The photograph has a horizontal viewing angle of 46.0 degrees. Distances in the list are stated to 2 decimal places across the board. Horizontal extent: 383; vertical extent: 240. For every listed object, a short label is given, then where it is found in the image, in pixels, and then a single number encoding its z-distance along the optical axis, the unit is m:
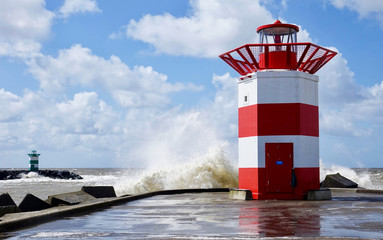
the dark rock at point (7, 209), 8.26
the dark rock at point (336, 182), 15.68
